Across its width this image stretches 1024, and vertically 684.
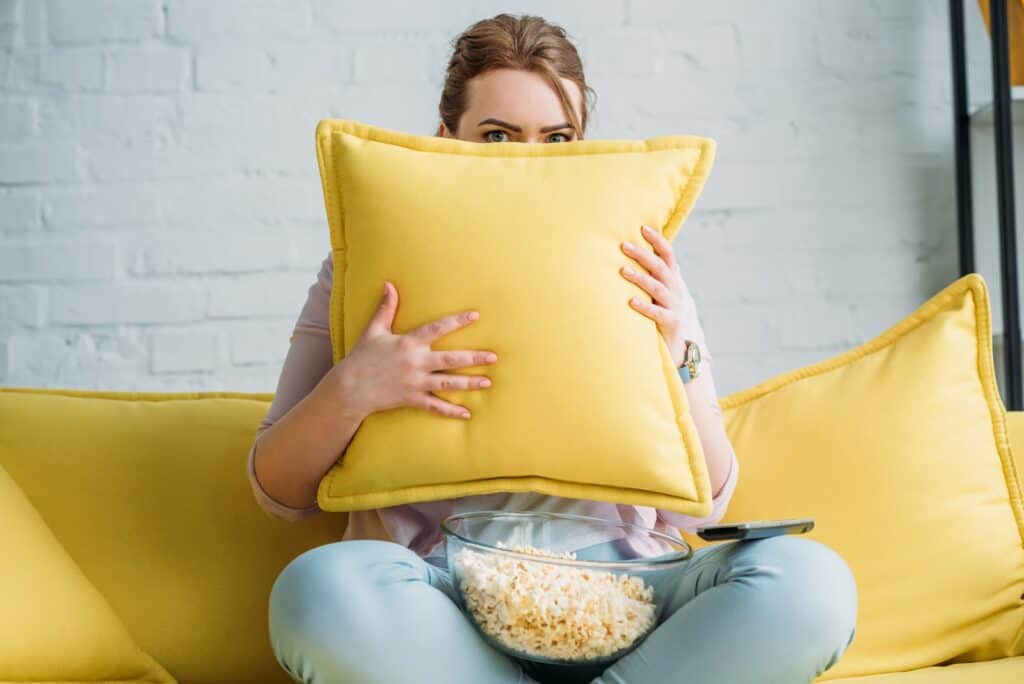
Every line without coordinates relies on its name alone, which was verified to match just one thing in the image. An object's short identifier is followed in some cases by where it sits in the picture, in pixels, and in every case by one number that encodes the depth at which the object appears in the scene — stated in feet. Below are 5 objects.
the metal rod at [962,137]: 6.46
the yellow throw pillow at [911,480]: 4.00
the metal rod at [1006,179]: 6.18
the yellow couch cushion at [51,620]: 3.54
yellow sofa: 4.06
